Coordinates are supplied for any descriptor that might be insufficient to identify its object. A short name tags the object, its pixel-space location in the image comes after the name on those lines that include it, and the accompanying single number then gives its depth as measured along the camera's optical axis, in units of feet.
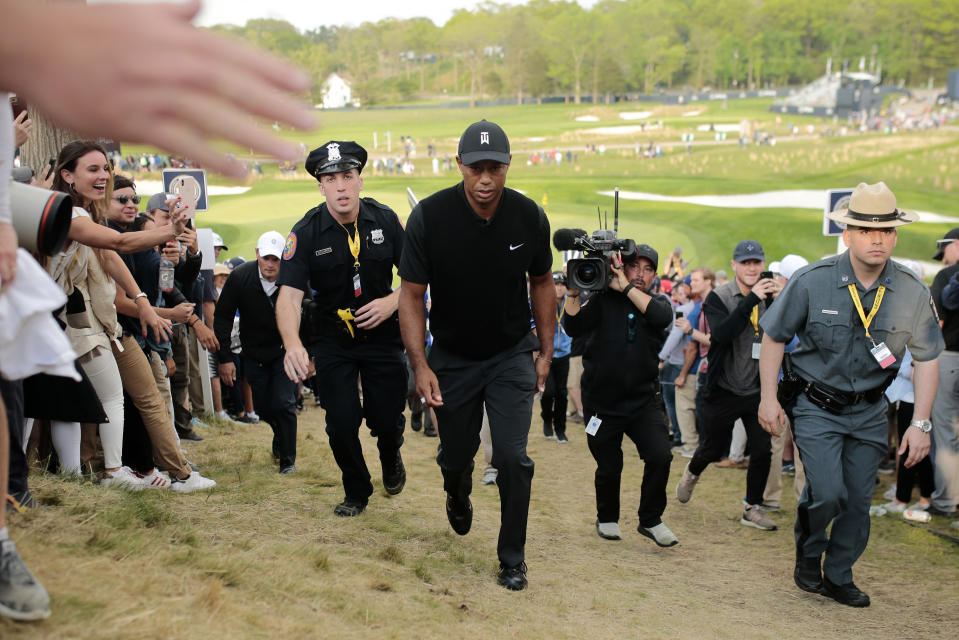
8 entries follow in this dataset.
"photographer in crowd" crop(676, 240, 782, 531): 25.08
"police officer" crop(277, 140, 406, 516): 18.58
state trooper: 17.70
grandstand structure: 128.98
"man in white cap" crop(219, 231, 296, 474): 25.36
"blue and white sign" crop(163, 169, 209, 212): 21.32
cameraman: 21.59
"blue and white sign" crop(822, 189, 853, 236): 38.40
